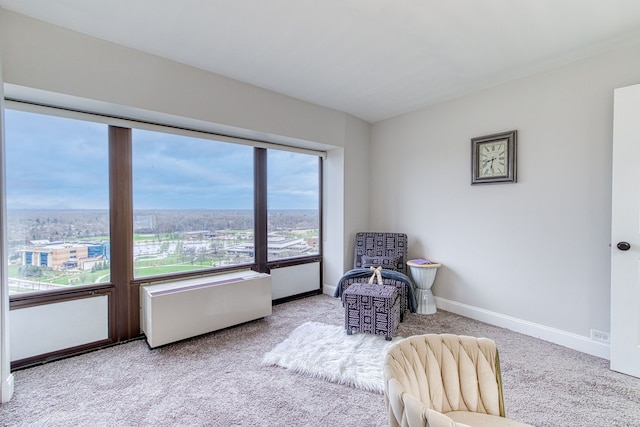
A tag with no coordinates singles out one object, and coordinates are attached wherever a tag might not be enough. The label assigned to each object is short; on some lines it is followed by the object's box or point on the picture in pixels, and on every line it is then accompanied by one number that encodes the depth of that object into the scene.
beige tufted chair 1.07
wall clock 2.91
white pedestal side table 3.40
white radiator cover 2.55
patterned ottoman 2.70
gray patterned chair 3.23
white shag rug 2.11
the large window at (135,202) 2.36
